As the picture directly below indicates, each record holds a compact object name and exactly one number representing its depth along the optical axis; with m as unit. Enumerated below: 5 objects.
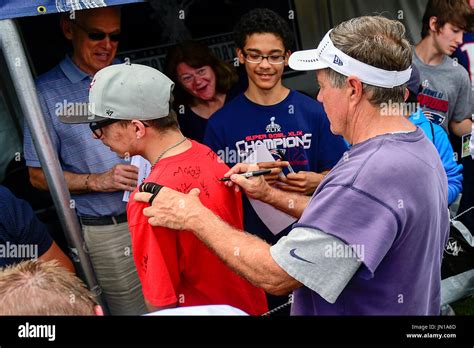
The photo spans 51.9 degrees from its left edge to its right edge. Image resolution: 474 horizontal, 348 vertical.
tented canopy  1.94
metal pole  2.03
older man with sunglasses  2.64
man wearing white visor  1.43
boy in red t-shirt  1.84
